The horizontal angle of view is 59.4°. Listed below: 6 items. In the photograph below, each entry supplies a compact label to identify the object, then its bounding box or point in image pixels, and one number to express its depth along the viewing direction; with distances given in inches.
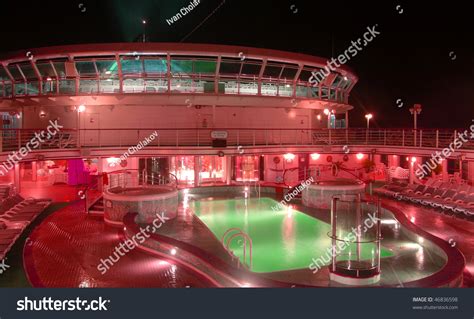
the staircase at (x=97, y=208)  580.7
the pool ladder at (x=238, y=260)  351.3
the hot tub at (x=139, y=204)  512.1
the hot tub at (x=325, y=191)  598.5
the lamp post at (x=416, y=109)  862.9
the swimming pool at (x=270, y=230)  414.3
